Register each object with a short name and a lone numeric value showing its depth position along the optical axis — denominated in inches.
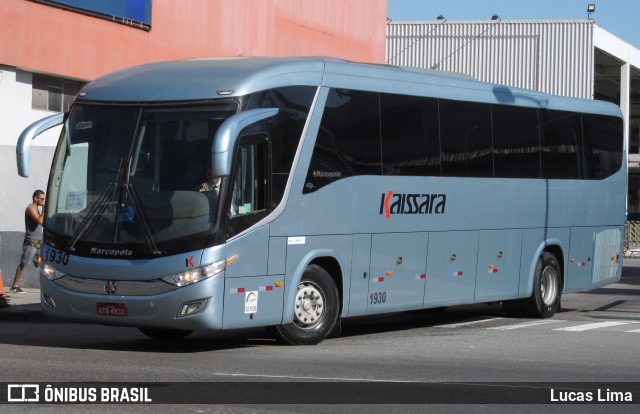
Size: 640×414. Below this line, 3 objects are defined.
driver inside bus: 533.3
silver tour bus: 534.0
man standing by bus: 860.6
